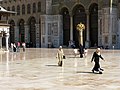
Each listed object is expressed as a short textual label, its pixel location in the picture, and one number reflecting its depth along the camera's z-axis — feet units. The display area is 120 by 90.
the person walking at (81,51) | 85.58
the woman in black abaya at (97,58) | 48.76
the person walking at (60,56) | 60.34
